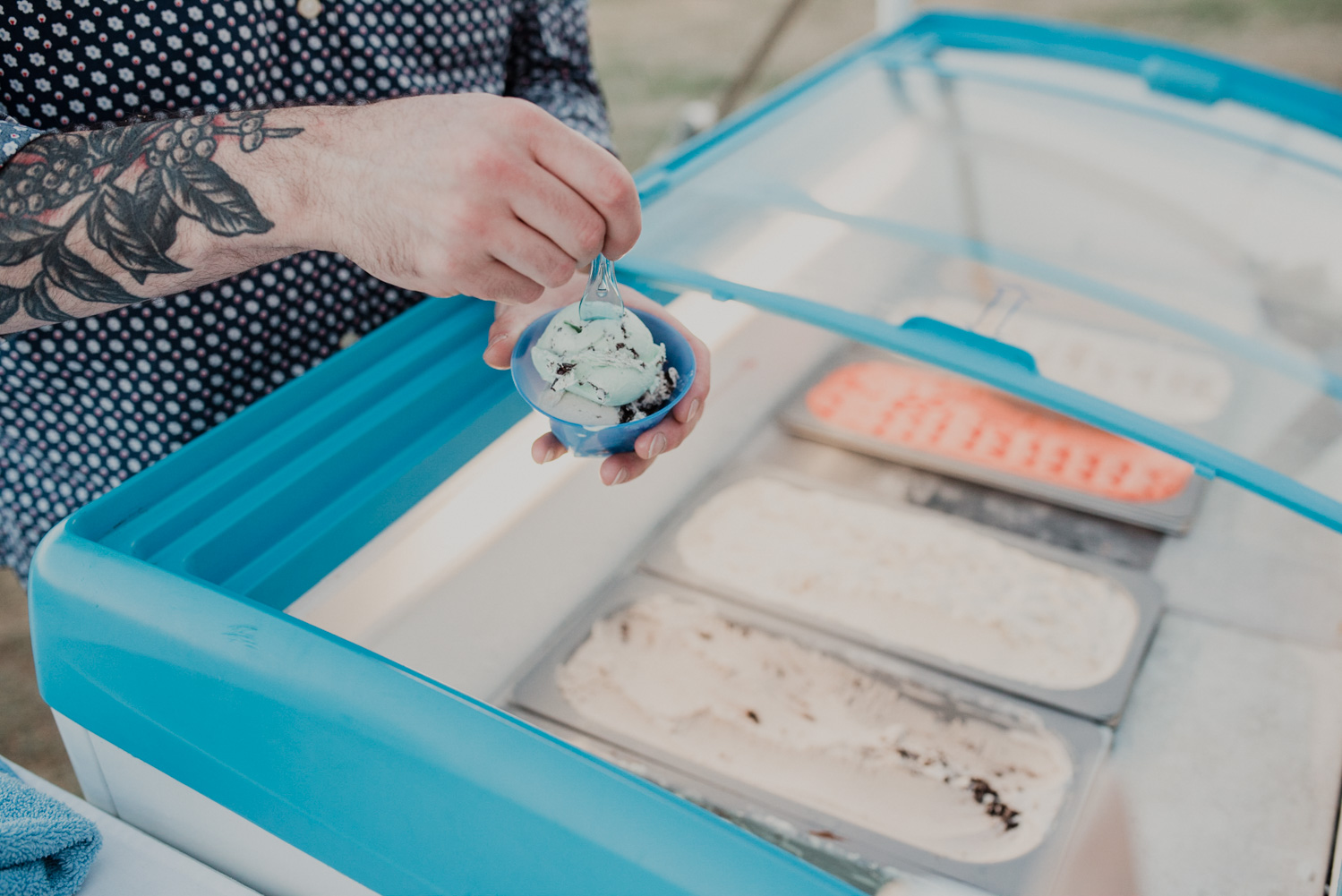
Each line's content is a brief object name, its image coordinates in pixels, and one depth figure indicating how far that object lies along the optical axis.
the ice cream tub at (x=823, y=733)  1.04
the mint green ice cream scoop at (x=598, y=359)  0.87
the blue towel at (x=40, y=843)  0.78
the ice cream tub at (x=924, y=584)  1.24
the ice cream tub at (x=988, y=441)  1.54
